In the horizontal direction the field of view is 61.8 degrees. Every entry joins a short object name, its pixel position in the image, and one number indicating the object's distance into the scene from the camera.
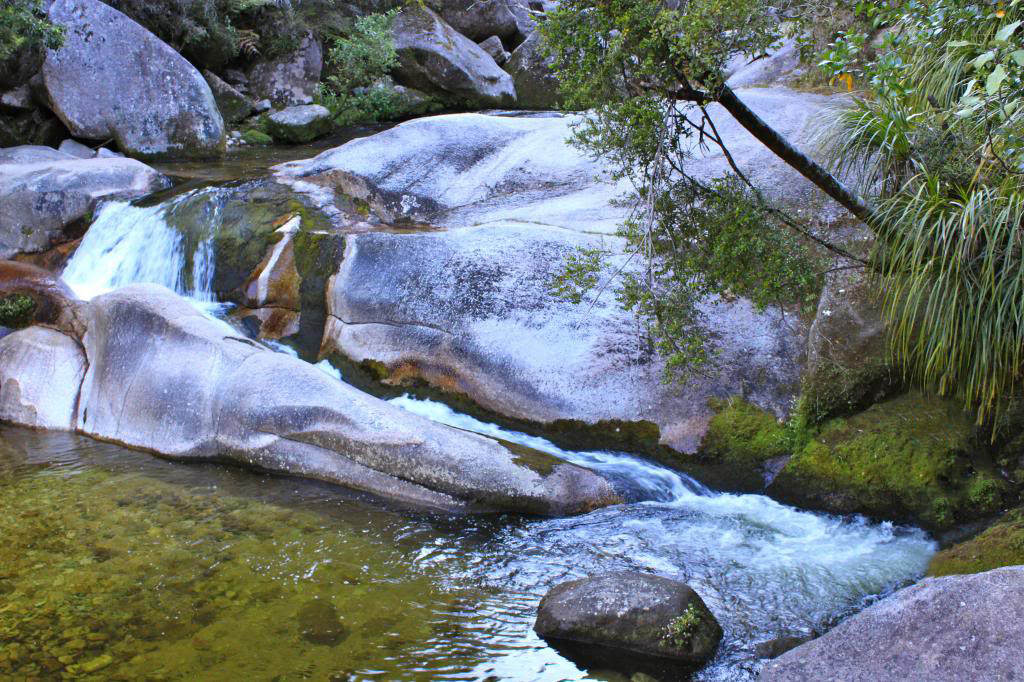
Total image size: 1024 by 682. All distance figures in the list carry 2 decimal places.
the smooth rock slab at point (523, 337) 6.88
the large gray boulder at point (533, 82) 18.28
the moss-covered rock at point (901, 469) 5.88
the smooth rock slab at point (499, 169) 8.62
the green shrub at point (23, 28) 11.12
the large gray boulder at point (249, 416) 6.38
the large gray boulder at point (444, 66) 17.89
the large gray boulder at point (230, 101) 15.98
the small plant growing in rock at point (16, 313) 8.30
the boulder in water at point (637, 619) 4.45
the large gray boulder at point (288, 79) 17.66
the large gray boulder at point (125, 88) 13.45
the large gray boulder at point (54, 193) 9.96
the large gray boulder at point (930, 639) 3.71
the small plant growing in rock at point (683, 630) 4.43
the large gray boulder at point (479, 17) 21.53
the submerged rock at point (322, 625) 4.54
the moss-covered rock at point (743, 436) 6.53
